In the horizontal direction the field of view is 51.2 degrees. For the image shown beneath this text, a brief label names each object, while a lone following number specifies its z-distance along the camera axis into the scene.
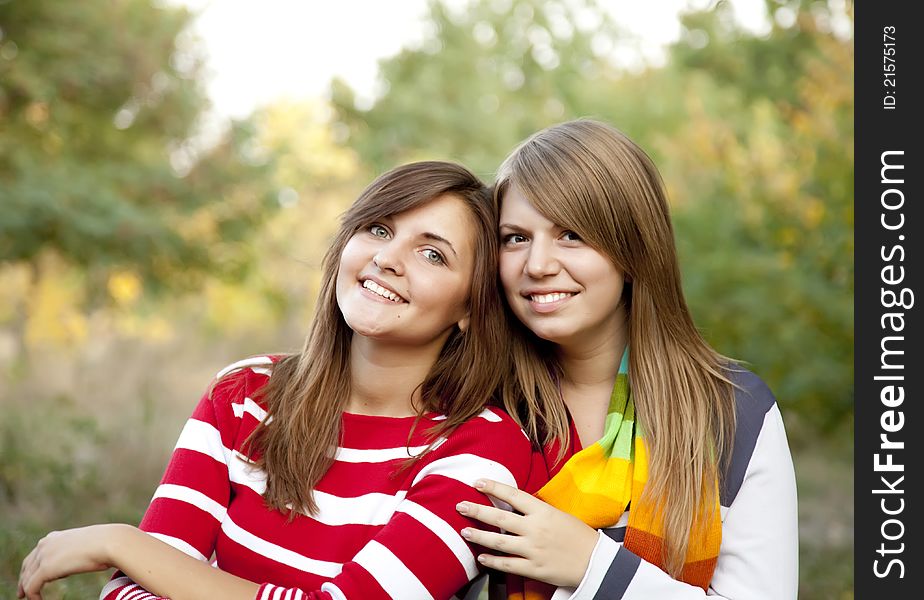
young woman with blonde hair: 2.30
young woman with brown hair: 2.14
